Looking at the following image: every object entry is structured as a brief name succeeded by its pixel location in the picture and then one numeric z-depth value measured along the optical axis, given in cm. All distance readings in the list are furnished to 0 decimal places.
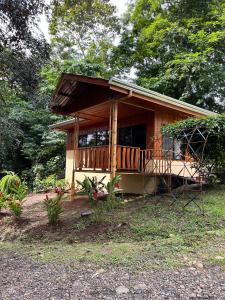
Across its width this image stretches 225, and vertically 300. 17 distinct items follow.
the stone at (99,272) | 400
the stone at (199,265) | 401
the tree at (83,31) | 2531
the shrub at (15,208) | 805
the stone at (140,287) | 350
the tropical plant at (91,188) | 806
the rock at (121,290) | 344
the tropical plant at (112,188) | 778
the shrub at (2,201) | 883
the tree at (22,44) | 763
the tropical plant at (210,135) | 817
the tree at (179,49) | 1692
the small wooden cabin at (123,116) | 888
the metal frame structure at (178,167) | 887
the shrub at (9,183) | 1046
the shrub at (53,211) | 707
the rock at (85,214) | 731
